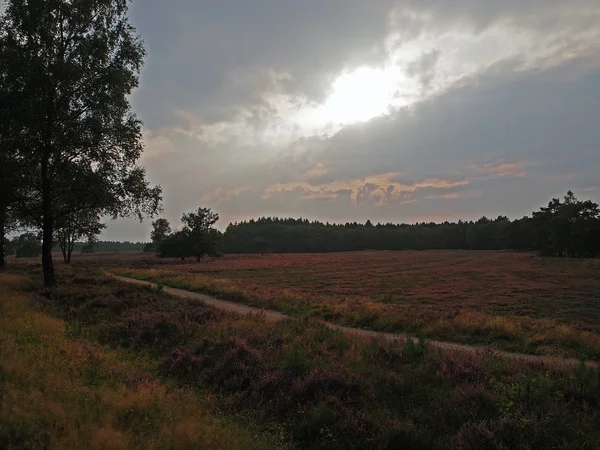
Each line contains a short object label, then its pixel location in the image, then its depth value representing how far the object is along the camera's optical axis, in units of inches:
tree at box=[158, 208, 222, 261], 3344.0
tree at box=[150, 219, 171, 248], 3804.1
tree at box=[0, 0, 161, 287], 793.6
